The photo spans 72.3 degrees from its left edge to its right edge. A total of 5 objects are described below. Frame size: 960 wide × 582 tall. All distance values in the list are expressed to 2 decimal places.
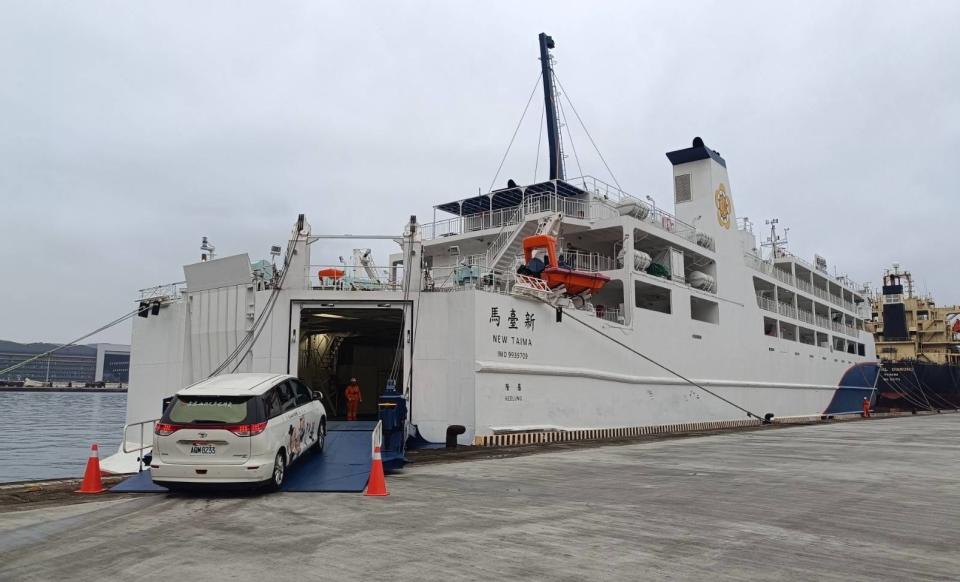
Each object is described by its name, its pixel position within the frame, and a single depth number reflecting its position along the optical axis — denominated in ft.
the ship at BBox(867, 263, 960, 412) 149.28
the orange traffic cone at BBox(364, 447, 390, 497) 26.45
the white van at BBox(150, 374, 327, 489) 25.13
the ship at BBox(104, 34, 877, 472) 45.62
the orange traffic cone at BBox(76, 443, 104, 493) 27.76
